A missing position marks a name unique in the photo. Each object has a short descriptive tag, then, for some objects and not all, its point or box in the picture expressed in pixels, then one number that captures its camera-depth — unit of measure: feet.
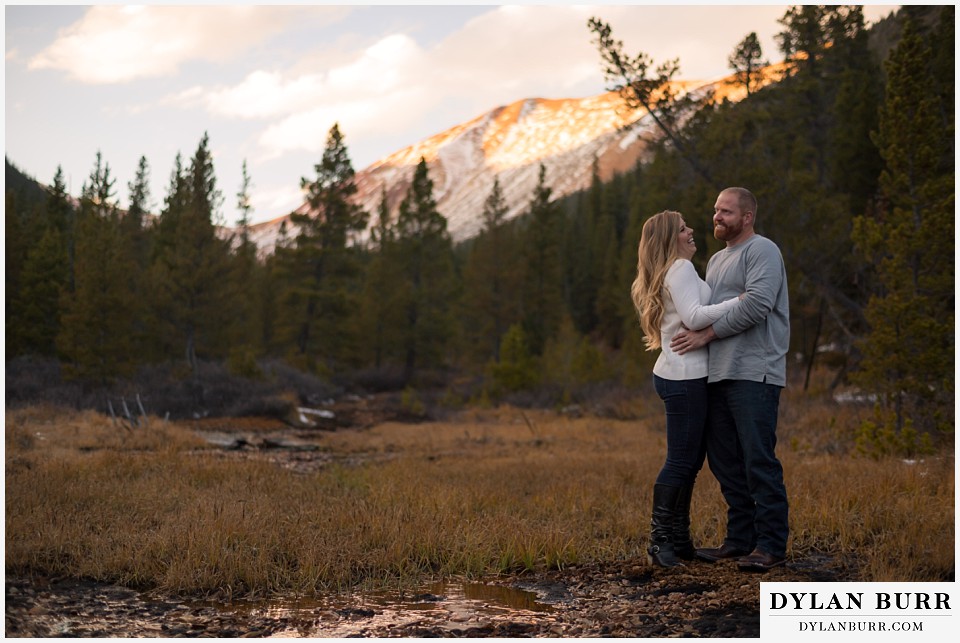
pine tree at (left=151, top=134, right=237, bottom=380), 89.51
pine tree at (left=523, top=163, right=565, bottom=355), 147.84
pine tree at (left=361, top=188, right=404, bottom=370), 127.75
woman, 14.32
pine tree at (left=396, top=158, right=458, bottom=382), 128.67
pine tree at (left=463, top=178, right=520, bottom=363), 136.98
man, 13.76
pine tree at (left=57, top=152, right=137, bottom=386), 76.38
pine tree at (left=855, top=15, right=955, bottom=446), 33.78
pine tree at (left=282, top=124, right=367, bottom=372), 118.01
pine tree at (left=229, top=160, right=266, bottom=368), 93.86
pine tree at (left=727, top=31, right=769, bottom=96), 83.20
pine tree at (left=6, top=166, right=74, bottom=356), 92.02
